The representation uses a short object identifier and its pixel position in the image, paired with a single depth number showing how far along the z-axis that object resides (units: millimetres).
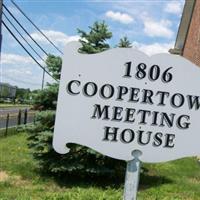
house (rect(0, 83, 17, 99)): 80375
